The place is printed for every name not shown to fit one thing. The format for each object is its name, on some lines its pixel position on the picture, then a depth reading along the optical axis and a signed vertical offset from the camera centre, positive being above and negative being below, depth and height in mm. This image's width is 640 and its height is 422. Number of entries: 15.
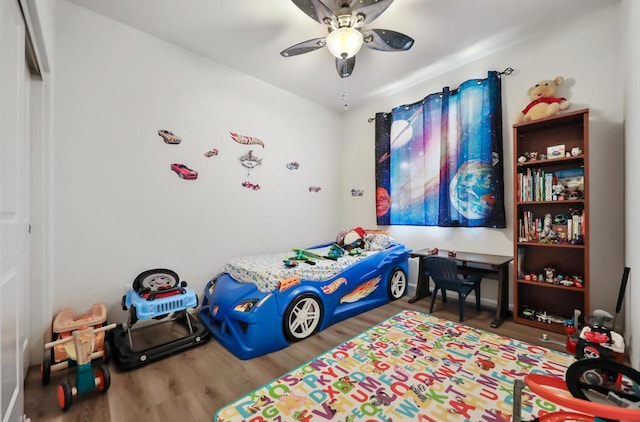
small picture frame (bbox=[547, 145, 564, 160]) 2387 +516
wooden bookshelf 2357 -76
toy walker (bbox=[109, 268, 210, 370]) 1946 -1022
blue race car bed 2100 -794
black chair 2615 -733
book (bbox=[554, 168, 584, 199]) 2369 +242
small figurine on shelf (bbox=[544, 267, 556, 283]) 2464 -634
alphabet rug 1450 -1126
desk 2600 -690
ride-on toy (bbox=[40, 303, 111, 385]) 1809 -955
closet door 921 +22
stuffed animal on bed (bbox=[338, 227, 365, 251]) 3414 -410
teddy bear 2406 +999
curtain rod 2841 +1487
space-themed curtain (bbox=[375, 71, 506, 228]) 2918 +616
